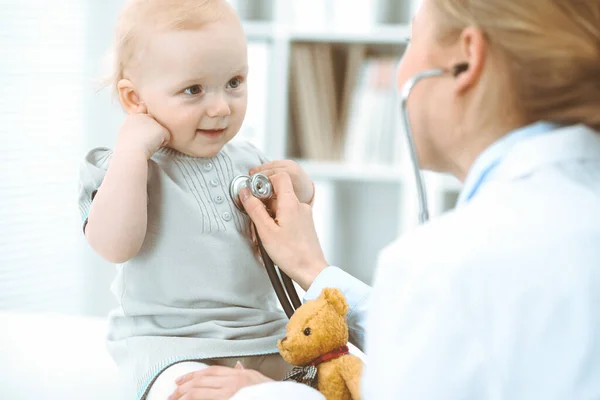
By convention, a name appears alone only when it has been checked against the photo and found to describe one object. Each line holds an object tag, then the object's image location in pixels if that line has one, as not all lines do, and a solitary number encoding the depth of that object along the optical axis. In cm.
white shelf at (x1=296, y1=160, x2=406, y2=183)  292
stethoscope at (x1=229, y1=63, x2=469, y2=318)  124
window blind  232
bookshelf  285
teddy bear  109
